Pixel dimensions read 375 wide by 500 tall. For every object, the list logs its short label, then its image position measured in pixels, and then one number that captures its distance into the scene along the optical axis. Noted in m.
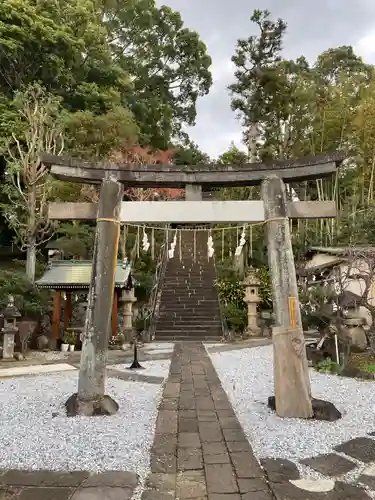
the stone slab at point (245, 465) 3.33
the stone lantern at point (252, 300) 14.38
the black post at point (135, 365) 8.48
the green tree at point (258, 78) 19.88
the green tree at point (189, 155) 30.95
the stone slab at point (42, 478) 3.17
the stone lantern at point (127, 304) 13.10
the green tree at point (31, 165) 14.08
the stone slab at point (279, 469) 3.27
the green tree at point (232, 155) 25.09
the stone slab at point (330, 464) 3.42
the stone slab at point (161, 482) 3.12
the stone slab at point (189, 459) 3.50
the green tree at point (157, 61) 26.86
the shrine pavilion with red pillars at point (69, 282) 11.91
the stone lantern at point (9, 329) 10.21
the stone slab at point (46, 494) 2.94
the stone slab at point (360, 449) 3.73
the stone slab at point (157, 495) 2.95
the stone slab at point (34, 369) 8.23
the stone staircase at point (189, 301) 14.11
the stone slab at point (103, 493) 2.93
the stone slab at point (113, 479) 3.13
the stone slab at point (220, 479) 3.06
